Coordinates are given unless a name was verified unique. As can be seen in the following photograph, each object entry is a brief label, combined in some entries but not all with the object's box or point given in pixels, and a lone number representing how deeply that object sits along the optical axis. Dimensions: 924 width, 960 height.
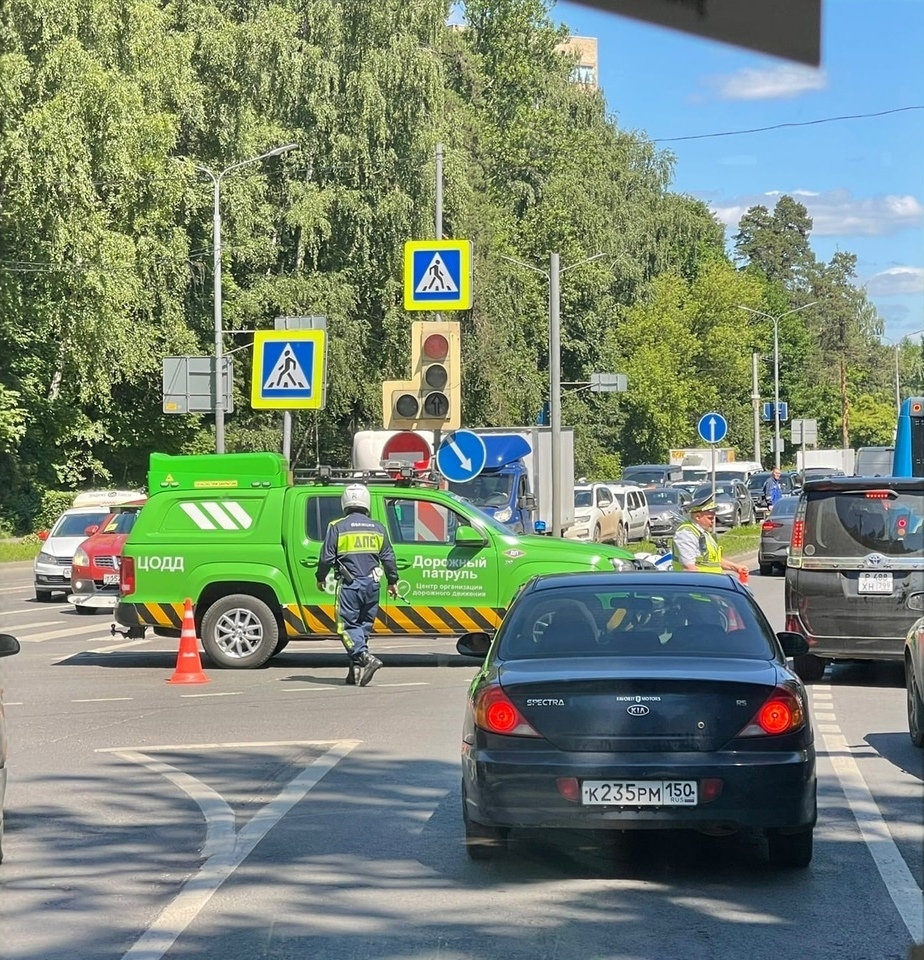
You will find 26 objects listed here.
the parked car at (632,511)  44.31
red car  25.14
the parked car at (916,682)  11.22
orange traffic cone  16.05
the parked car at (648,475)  58.88
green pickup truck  17.41
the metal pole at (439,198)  33.18
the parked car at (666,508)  48.03
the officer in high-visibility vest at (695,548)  17.53
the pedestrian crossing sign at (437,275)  21.56
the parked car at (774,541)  32.75
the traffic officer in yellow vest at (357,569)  15.58
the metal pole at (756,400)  74.03
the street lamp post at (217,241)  39.22
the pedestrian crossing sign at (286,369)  22.70
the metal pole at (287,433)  31.36
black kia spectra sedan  7.20
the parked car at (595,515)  40.53
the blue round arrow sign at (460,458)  22.06
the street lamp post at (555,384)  33.81
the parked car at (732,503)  52.44
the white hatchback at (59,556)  29.25
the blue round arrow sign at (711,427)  35.16
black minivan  15.32
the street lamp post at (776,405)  66.12
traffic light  19.27
